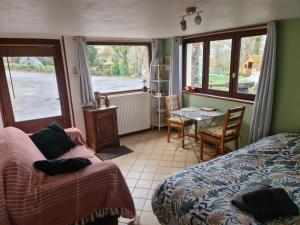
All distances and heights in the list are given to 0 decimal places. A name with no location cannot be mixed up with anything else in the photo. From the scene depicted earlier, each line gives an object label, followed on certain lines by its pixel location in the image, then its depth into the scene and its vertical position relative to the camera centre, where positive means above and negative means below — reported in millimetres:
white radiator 4395 -888
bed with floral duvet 1597 -1038
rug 3721 -1470
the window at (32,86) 3342 -220
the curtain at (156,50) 4523 +373
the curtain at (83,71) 3727 -8
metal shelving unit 4656 -534
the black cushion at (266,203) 1510 -1003
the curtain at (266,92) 2811 -383
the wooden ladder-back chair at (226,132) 3098 -1011
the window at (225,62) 3293 +51
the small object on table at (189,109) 3899 -778
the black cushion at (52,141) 2596 -870
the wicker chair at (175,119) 3971 -974
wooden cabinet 3785 -1034
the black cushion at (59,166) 1806 -796
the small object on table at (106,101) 3951 -571
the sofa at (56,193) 1562 -953
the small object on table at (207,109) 3828 -759
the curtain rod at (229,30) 3014 +547
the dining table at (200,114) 3473 -790
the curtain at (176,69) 4297 -40
